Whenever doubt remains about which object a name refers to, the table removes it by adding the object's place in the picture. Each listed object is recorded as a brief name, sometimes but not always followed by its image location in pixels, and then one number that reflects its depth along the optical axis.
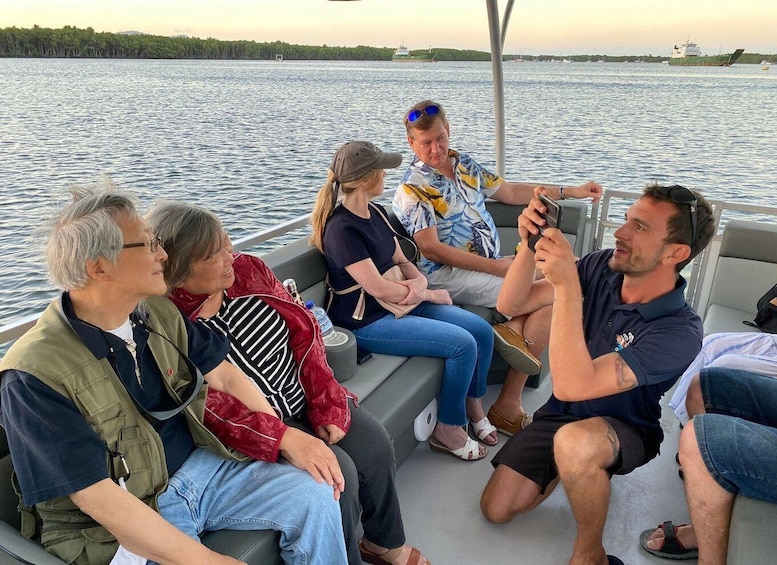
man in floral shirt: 2.66
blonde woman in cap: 2.17
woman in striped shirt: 1.46
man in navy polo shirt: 1.50
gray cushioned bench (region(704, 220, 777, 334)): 2.74
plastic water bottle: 2.04
